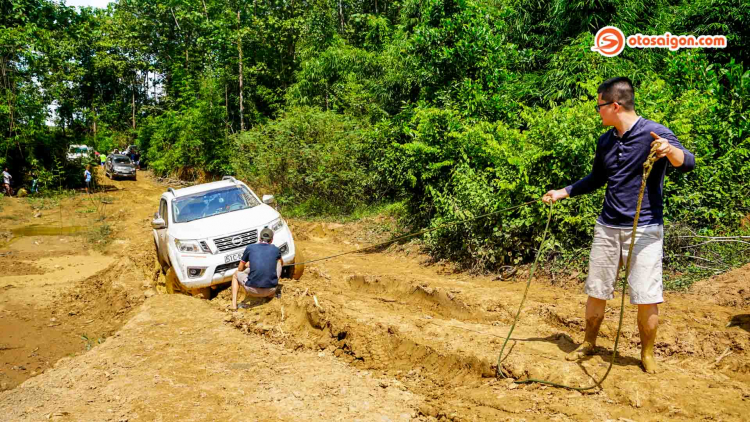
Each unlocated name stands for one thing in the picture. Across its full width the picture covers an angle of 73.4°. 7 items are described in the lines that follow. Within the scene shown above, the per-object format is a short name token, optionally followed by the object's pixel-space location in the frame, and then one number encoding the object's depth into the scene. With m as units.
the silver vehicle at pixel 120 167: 33.22
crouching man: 7.11
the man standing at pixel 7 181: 23.00
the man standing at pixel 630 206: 3.79
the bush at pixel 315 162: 16.56
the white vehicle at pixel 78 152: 26.14
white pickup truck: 7.79
